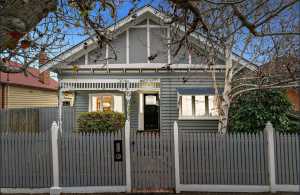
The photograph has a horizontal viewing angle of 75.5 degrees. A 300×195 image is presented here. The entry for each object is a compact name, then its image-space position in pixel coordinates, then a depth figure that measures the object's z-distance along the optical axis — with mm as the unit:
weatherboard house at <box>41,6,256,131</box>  8572
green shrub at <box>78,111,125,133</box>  8052
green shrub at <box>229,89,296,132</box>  6574
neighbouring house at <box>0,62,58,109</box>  12353
